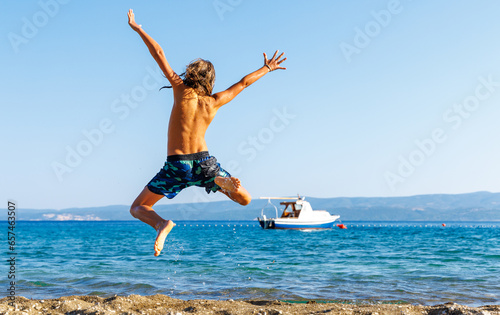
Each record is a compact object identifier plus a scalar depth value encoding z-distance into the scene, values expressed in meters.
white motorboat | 54.25
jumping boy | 4.93
